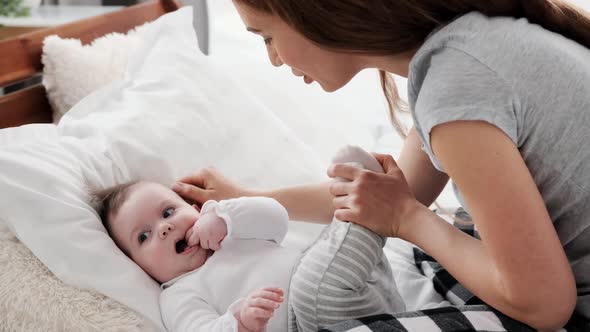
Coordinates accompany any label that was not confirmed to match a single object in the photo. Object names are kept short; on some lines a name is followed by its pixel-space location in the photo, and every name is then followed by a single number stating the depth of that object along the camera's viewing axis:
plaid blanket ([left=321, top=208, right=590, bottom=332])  0.91
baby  1.00
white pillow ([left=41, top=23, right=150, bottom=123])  1.56
